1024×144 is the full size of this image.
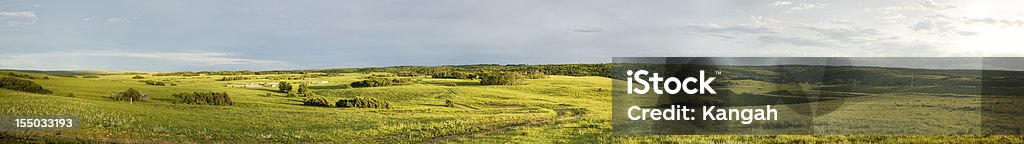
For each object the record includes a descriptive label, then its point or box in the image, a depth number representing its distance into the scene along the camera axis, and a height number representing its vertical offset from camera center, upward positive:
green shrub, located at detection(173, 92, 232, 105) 41.91 -1.86
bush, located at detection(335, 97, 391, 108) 45.25 -2.28
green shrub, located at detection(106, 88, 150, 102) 41.56 -1.68
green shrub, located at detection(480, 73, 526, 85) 55.62 -0.81
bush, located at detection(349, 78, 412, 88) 52.05 -1.01
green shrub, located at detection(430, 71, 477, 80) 56.28 -0.50
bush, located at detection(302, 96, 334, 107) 43.97 -2.15
